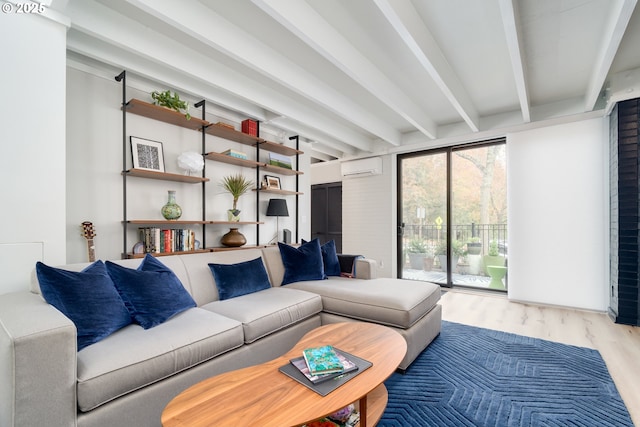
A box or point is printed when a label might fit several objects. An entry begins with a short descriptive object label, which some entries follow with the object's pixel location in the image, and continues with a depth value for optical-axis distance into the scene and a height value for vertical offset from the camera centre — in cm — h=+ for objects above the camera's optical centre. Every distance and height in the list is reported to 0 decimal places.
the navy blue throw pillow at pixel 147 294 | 178 -51
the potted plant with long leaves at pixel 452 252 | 480 -65
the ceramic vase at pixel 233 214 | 363 +0
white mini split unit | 553 +90
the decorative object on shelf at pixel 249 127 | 378 +113
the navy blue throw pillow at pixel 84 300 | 148 -45
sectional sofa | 115 -70
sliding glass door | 450 -5
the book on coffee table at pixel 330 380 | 119 -71
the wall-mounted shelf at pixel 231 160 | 345 +67
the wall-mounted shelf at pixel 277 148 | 402 +95
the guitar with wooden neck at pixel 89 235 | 252 -18
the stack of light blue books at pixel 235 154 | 353 +73
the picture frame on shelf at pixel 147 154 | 290 +61
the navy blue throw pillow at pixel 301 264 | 307 -53
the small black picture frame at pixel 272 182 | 417 +46
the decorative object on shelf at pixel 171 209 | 299 +5
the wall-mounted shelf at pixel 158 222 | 273 -8
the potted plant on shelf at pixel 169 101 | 289 +113
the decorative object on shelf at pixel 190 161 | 314 +57
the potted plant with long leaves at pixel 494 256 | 450 -67
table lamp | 411 +8
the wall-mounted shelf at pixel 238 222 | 330 -11
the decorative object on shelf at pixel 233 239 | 352 -30
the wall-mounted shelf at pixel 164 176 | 279 +39
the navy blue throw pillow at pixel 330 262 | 334 -56
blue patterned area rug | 166 -116
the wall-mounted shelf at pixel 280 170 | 411 +64
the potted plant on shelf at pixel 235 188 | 358 +32
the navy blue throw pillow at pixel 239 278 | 246 -57
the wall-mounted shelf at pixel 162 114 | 276 +102
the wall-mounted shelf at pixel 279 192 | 406 +32
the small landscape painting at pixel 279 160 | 422 +78
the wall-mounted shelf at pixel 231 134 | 343 +99
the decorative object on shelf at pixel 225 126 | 332 +102
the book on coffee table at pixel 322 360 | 128 -67
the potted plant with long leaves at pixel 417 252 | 518 -70
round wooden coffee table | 101 -71
